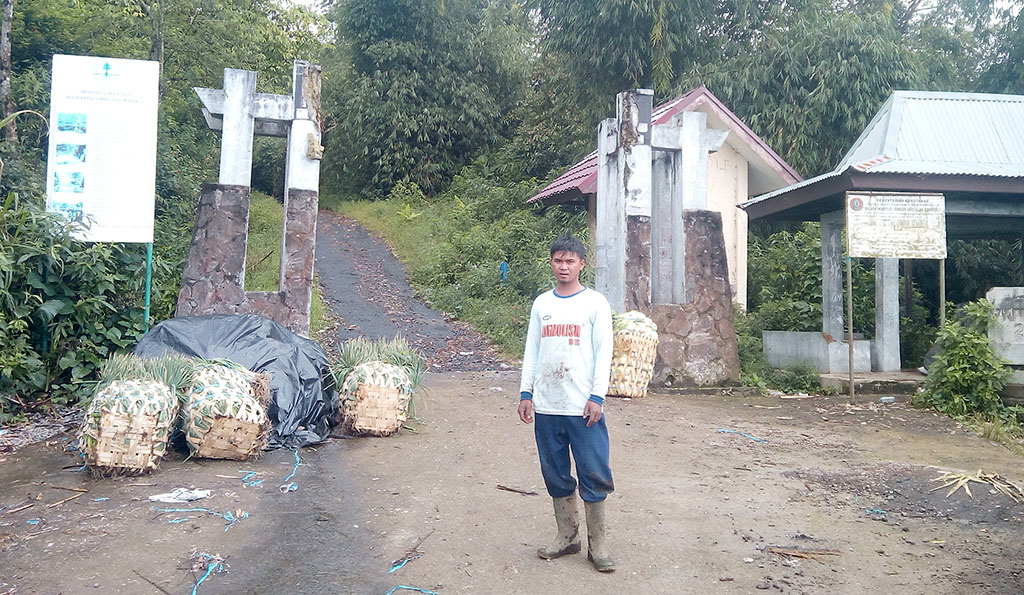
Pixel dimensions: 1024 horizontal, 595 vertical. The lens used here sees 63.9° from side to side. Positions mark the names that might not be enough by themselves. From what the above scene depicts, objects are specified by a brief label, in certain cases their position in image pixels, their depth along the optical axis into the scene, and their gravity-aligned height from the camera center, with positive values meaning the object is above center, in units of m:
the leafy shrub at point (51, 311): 7.22 +0.10
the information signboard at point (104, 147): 7.73 +1.68
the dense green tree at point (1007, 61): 17.86 +6.32
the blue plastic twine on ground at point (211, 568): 3.80 -1.15
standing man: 4.00 -0.31
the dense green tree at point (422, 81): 27.77 +8.54
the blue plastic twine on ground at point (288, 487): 5.26 -1.03
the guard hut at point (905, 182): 9.38 +1.84
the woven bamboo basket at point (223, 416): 5.59 -0.62
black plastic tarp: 6.40 -0.24
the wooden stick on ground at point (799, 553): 4.20 -1.10
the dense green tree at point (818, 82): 16.86 +5.42
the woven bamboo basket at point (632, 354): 8.33 -0.19
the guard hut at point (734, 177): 14.50 +2.99
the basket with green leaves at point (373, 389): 6.64 -0.48
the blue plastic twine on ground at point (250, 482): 5.31 -1.01
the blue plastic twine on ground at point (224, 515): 4.57 -1.08
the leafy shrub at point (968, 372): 8.45 -0.30
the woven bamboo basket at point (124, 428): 5.24 -0.67
